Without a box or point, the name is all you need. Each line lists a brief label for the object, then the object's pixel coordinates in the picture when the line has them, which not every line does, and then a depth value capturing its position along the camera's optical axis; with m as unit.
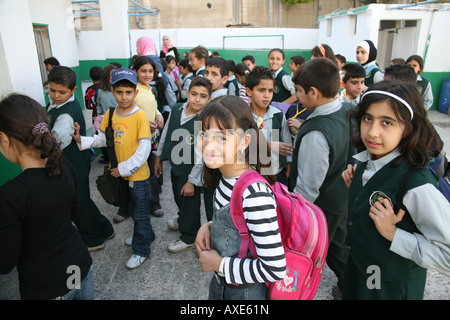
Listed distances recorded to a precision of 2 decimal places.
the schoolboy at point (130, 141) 2.56
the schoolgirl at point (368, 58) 4.93
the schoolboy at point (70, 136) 2.59
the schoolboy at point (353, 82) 3.42
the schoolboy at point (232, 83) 4.93
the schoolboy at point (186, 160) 2.67
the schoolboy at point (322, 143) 1.93
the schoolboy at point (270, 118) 2.56
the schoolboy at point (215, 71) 3.48
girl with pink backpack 1.16
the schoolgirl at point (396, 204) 1.25
